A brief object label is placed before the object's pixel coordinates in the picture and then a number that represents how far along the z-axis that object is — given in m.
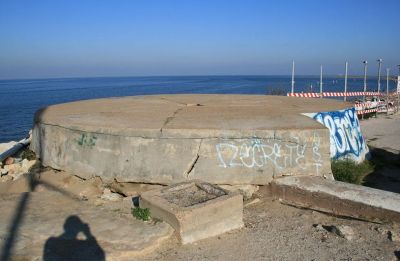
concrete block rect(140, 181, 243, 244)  4.26
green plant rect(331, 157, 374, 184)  6.68
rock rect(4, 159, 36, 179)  6.62
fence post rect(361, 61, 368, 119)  20.24
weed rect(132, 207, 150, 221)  4.56
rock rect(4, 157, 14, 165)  7.09
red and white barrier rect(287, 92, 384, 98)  16.43
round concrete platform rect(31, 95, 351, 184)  5.58
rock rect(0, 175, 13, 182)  6.42
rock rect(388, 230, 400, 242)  4.27
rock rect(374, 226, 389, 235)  4.43
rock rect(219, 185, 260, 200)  5.66
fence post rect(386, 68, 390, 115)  18.60
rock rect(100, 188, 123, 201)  5.43
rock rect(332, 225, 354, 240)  4.35
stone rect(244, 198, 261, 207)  5.49
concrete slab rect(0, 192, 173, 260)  3.91
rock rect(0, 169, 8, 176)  6.68
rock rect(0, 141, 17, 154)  9.34
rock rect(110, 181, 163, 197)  5.67
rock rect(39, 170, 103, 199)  5.71
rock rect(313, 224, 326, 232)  4.60
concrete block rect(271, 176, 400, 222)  4.83
